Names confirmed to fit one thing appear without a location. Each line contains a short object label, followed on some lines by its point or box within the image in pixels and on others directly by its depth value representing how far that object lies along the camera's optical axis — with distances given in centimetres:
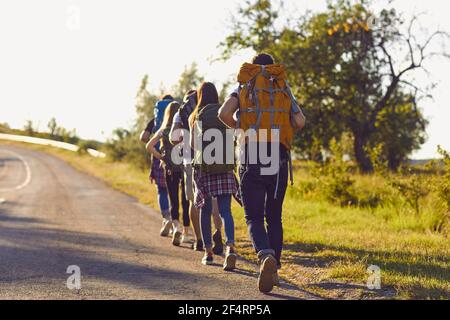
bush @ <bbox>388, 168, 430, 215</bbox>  2284
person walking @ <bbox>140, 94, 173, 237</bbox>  1828
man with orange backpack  1110
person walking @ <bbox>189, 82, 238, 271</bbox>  1346
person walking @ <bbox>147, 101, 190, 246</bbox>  1633
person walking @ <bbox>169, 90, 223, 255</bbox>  1491
